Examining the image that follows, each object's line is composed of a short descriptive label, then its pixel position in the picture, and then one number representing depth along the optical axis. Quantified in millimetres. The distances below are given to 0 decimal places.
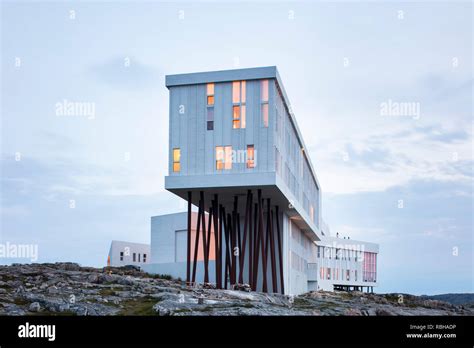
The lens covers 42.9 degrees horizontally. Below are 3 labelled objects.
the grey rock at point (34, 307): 25869
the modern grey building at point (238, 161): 46688
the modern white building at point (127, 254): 104250
